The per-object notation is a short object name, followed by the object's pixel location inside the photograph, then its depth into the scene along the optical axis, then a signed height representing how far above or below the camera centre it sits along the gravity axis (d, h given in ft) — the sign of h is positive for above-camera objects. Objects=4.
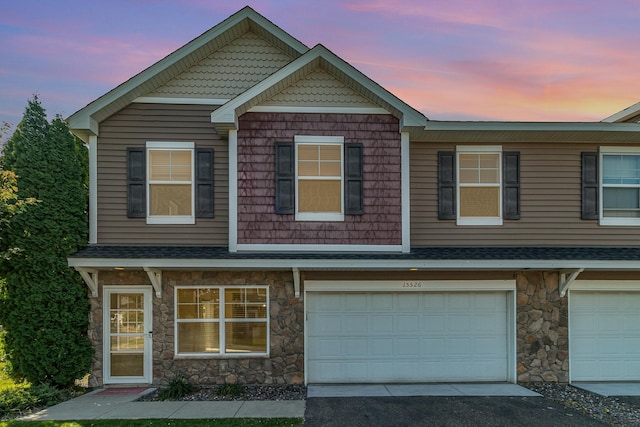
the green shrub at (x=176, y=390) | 22.72 -10.78
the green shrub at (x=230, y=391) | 23.08 -10.88
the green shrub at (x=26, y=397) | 20.31 -10.38
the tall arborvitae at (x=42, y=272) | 23.29 -3.68
